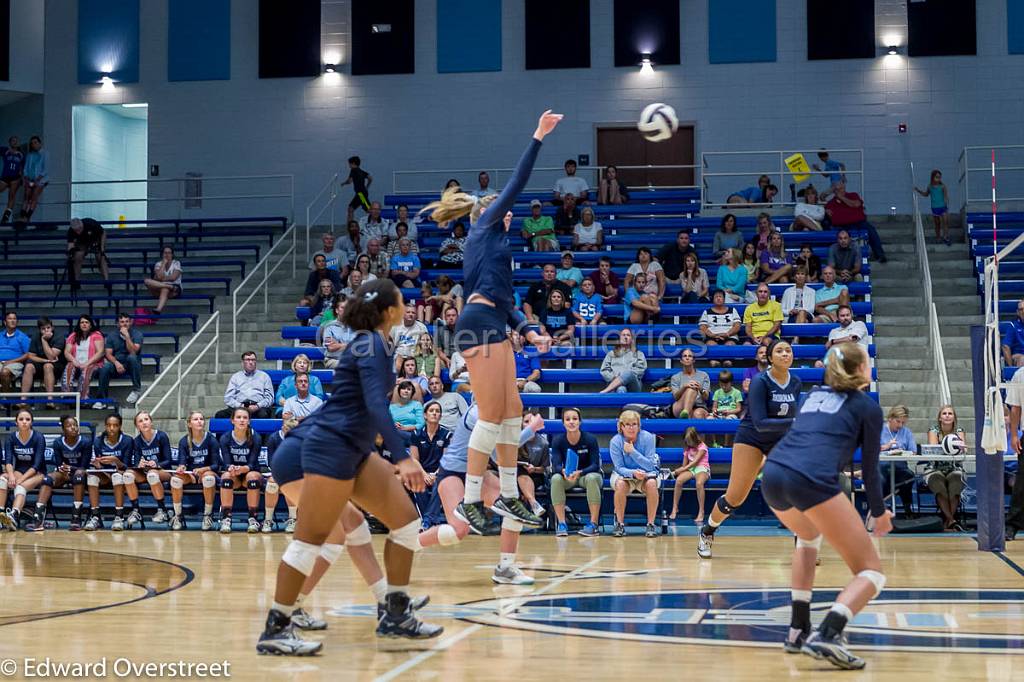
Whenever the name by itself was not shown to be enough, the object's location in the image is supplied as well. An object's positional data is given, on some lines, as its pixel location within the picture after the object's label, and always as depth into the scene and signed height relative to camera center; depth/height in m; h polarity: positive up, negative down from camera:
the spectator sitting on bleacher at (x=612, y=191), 20.48 +3.39
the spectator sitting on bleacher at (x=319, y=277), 17.80 +1.70
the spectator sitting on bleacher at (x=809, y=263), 16.86 +1.77
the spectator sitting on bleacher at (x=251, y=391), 15.15 +0.01
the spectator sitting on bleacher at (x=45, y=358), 16.28 +0.49
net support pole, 10.43 -0.84
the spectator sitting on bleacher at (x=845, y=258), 17.28 +1.86
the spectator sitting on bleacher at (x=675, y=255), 17.53 +1.95
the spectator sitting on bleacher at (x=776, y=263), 17.17 +1.80
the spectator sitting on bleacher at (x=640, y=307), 16.30 +1.10
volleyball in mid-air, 11.74 +2.62
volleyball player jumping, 7.02 +0.36
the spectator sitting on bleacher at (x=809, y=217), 18.67 +2.65
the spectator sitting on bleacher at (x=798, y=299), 16.12 +1.19
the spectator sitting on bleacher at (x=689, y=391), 14.26 -0.04
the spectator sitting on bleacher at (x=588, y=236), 18.81 +2.40
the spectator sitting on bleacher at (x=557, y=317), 16.03 +0.97
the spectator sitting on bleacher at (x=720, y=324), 15.64 +0.84
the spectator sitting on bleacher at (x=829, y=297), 16.16 +1.22
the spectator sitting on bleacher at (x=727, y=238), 18.06 +2.25
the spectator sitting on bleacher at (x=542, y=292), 16.09 +1.32
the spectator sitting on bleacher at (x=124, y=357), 16.28 +0.49
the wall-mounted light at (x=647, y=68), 21.97 +5.86
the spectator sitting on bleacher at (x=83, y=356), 16.27 +0.51
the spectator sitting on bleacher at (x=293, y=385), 14.60 +0.08
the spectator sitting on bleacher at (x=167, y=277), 18.67 +1.81
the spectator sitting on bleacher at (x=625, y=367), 14.97 +0.27
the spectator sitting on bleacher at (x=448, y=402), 13.89 -0.14
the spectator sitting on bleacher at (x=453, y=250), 18.56 +2.18
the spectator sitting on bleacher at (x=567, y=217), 19.39 +2.79
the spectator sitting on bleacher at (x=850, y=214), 18.56 +2.68
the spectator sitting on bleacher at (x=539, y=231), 18.97 +2.52
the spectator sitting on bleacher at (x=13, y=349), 16.50 +0.63
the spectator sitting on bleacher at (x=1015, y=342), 14.66 +0.53
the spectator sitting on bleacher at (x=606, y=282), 16.95 +1.52
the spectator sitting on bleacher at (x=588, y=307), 16.34 +1.12
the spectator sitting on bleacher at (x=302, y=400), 14.33 -0.11
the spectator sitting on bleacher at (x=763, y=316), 15.51 +0.93
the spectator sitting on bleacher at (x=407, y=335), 15.31 +0.72
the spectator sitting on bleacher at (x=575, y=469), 12.48 -0.85
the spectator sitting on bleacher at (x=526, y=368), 15.09 +0.28
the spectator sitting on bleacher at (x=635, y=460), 12.41 -0.75
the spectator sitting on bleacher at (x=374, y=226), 19.31 +2.67
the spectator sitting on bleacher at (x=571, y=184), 20.17 +3.45
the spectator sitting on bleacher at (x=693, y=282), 17.06 +1.51
